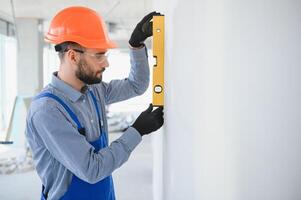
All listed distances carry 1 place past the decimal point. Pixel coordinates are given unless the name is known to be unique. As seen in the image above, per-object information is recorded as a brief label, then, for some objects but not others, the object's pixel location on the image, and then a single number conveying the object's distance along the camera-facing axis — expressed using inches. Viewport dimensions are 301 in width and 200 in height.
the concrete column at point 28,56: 302.4
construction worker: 50.0
